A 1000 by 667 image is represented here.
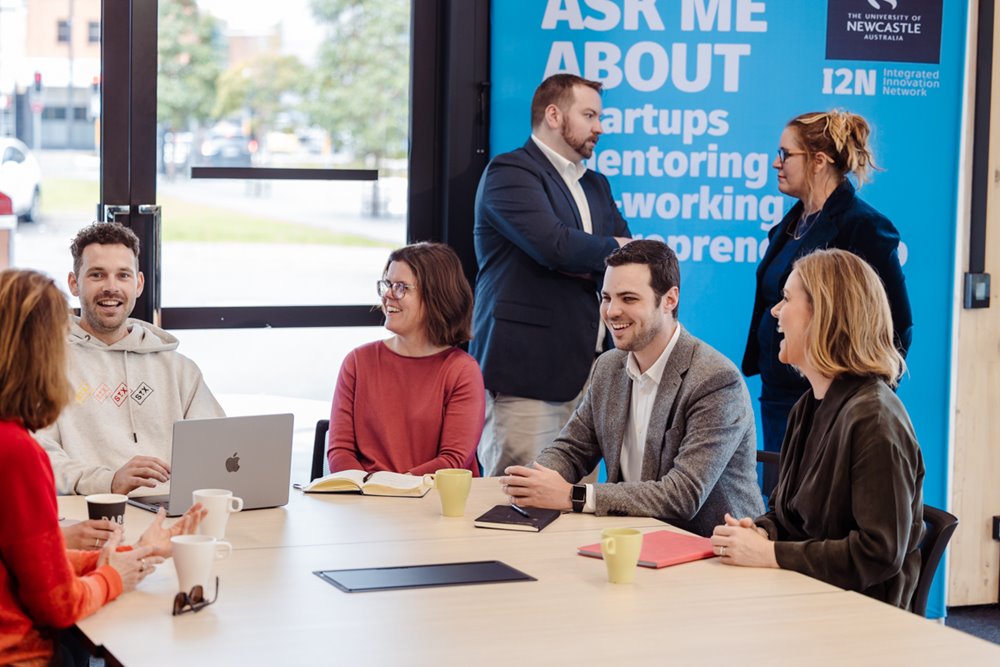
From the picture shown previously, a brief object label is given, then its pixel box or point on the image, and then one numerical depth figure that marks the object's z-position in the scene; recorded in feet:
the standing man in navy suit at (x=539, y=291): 13.61
